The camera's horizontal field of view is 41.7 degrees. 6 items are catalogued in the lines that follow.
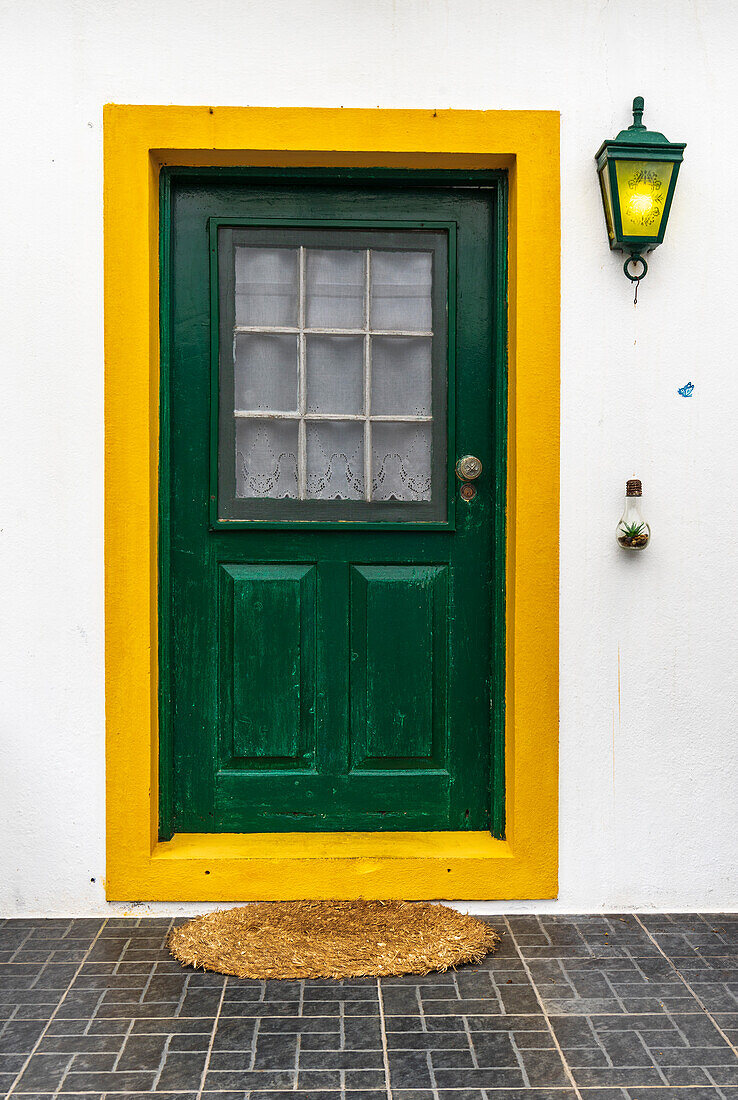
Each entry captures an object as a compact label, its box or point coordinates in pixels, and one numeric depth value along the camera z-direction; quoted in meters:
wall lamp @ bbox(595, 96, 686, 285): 3.25
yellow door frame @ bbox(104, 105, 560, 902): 3.29
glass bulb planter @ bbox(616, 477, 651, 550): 3.33
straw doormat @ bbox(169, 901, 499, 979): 2.94
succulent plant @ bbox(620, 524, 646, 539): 3.33
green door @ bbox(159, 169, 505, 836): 3.46
